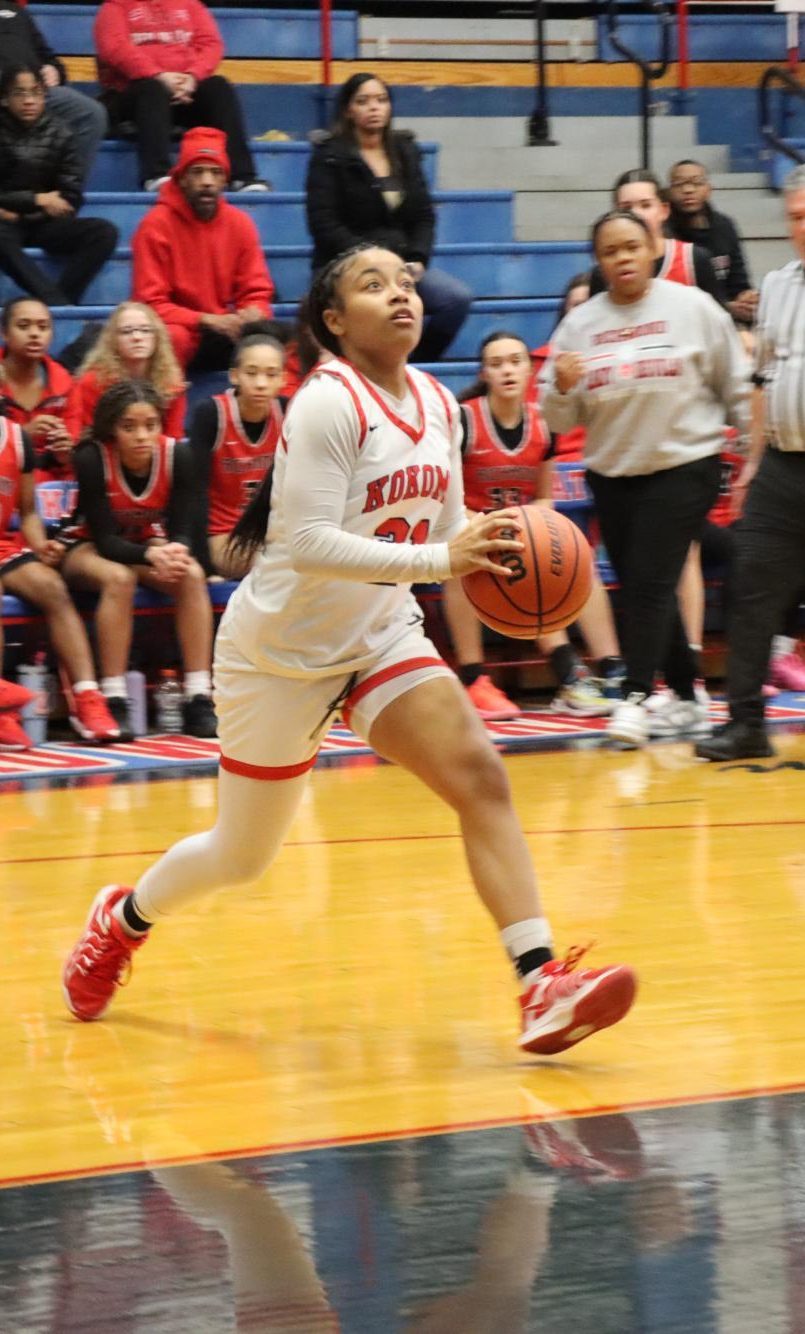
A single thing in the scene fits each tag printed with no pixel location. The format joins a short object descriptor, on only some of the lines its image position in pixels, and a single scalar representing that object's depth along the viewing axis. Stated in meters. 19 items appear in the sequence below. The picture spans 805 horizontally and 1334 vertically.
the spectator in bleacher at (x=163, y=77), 17.46
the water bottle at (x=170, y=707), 13.62
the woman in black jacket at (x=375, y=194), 16.24
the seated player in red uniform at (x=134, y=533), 13.37
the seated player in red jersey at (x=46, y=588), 13.17
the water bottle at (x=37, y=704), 13.40
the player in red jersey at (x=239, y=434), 13.77
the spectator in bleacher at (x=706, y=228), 16.65
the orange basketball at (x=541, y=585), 6.54
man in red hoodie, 15.59
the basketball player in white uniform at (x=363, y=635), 6.18
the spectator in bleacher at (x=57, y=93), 16.65
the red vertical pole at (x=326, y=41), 19.23
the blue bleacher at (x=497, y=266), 17.46
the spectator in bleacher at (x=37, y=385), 14.12
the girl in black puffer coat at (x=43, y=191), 16.02
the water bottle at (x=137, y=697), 13.53
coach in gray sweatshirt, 12.18
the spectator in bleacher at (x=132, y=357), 13.97
